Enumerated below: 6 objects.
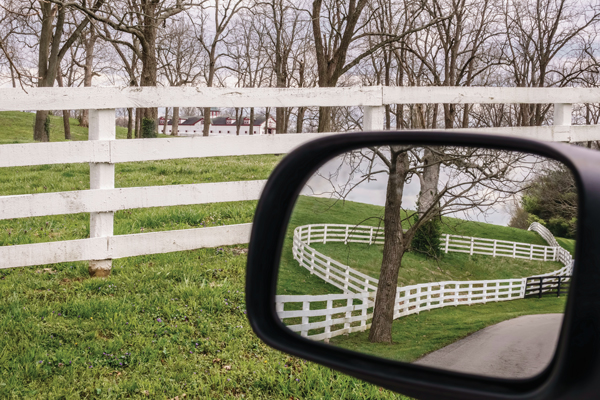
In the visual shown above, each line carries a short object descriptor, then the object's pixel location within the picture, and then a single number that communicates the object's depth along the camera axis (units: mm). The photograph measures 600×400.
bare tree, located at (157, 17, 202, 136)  40344
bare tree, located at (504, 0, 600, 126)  22672
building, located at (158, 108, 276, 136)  114800
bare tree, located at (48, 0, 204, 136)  18919
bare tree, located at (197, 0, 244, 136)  34562
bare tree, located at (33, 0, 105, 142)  24870
